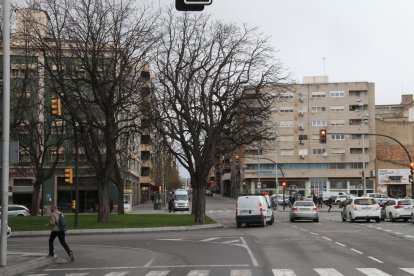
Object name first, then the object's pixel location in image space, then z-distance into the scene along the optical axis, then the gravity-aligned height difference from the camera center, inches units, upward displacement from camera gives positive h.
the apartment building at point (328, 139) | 4060.0 +300.0
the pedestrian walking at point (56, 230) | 703.1 -57.8
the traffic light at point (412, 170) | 1733.5 +34.8
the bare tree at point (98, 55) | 1289.4 +291.8
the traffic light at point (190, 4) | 319.0 +97.7
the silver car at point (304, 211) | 1577.3 -79.1
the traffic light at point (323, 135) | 1674.5 +134.6
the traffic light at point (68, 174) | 1249.1 +17.4
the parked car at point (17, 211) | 1996.8 -96.8
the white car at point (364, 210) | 1451.8 -70.6
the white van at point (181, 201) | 2834.6 -91.6
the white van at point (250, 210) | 1385.3 -66.6
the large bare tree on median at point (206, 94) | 1491.1 +229.8
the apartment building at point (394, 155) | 4013.3 +185.2
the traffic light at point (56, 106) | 945.5 +124.3
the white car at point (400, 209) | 1475.1 -71.4
